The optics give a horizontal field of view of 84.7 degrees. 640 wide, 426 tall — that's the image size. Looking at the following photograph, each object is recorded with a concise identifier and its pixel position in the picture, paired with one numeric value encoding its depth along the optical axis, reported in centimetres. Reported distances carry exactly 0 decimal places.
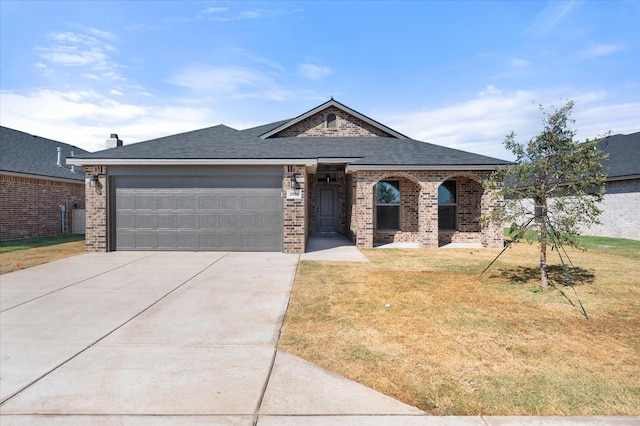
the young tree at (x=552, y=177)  665
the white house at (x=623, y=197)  1669
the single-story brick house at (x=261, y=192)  1185
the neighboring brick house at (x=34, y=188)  1588
